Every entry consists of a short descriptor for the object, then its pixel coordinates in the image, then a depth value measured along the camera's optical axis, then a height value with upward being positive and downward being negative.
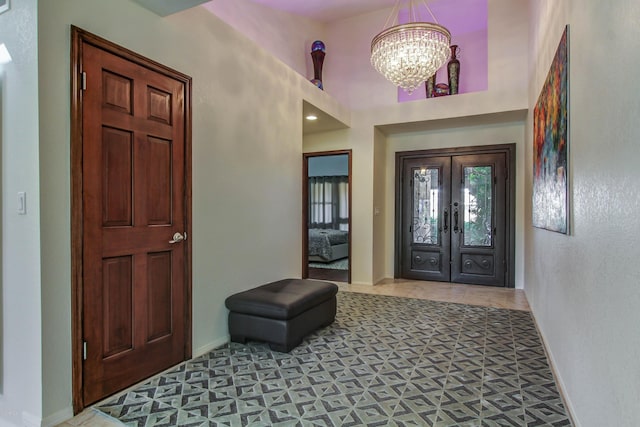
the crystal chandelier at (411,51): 3.41 +1.61
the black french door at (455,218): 5.32 -0.14
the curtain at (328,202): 10.80 +0.25
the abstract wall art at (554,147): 2.10 +0.46
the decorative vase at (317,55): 5.22 +2.35
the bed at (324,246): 7.51 -0.80
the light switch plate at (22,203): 1.81 +0.04
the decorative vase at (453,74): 5.08 +2.00
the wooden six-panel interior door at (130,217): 1.96 -0.04
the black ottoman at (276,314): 2.72 -0.86
